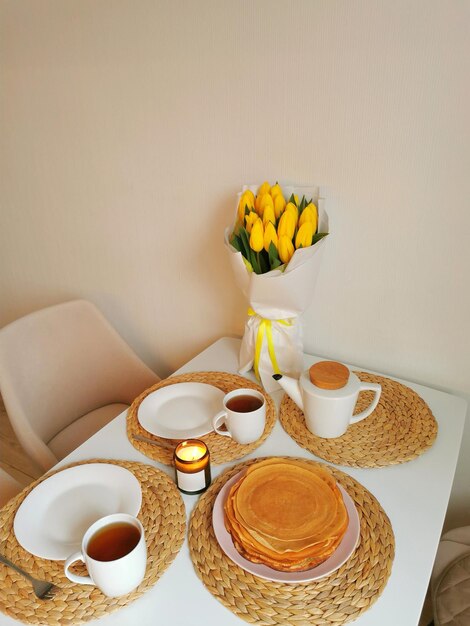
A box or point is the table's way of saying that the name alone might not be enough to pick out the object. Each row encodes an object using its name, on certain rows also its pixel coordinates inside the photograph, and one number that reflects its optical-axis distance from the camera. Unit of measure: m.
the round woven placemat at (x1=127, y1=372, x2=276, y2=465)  0.86
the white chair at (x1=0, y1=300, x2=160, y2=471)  1.17
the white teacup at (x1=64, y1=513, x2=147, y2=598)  0.58
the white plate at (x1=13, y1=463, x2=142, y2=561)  0.70
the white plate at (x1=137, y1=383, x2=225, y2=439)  0.92
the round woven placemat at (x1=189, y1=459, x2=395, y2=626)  0.58
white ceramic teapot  0.84
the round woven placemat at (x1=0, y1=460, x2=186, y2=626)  0.60
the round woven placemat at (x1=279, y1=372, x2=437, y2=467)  0.84
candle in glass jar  0.76
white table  0.60
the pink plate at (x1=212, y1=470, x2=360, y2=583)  0.62
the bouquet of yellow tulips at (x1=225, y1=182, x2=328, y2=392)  0.92
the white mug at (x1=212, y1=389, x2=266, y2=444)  0.84
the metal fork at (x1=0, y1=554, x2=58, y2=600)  0.62
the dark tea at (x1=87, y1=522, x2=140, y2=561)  0.61
